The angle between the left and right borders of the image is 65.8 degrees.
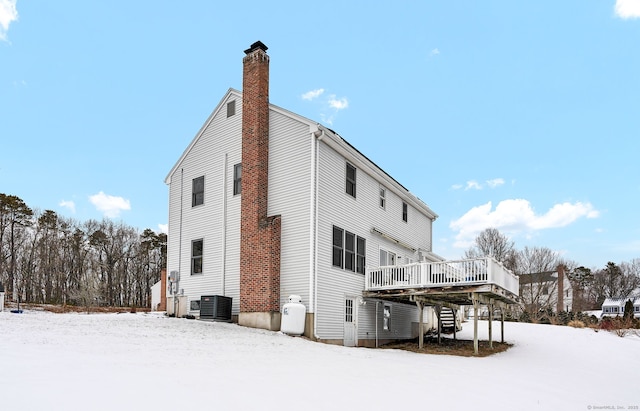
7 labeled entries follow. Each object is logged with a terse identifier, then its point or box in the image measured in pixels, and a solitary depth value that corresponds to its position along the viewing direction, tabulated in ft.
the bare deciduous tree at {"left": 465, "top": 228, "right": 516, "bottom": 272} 186.19
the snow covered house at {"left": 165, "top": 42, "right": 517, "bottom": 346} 56.70
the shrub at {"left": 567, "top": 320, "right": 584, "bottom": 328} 116.88
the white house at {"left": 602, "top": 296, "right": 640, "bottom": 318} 209.56
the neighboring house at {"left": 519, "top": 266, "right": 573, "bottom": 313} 178.04
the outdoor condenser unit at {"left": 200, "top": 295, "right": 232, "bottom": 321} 58.80
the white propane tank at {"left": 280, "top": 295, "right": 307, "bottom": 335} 53.01
